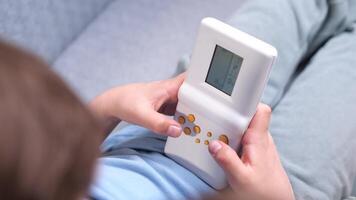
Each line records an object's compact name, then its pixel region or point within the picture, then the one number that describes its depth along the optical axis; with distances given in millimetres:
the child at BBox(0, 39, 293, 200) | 469
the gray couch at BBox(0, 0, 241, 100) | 1097
